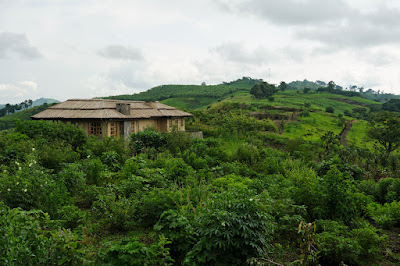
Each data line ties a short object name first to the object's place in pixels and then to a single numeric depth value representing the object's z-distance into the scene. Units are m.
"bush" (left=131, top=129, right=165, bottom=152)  14.37
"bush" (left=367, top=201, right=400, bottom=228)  6.86
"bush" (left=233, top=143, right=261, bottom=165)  13.79
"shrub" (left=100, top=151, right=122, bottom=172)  10.09
